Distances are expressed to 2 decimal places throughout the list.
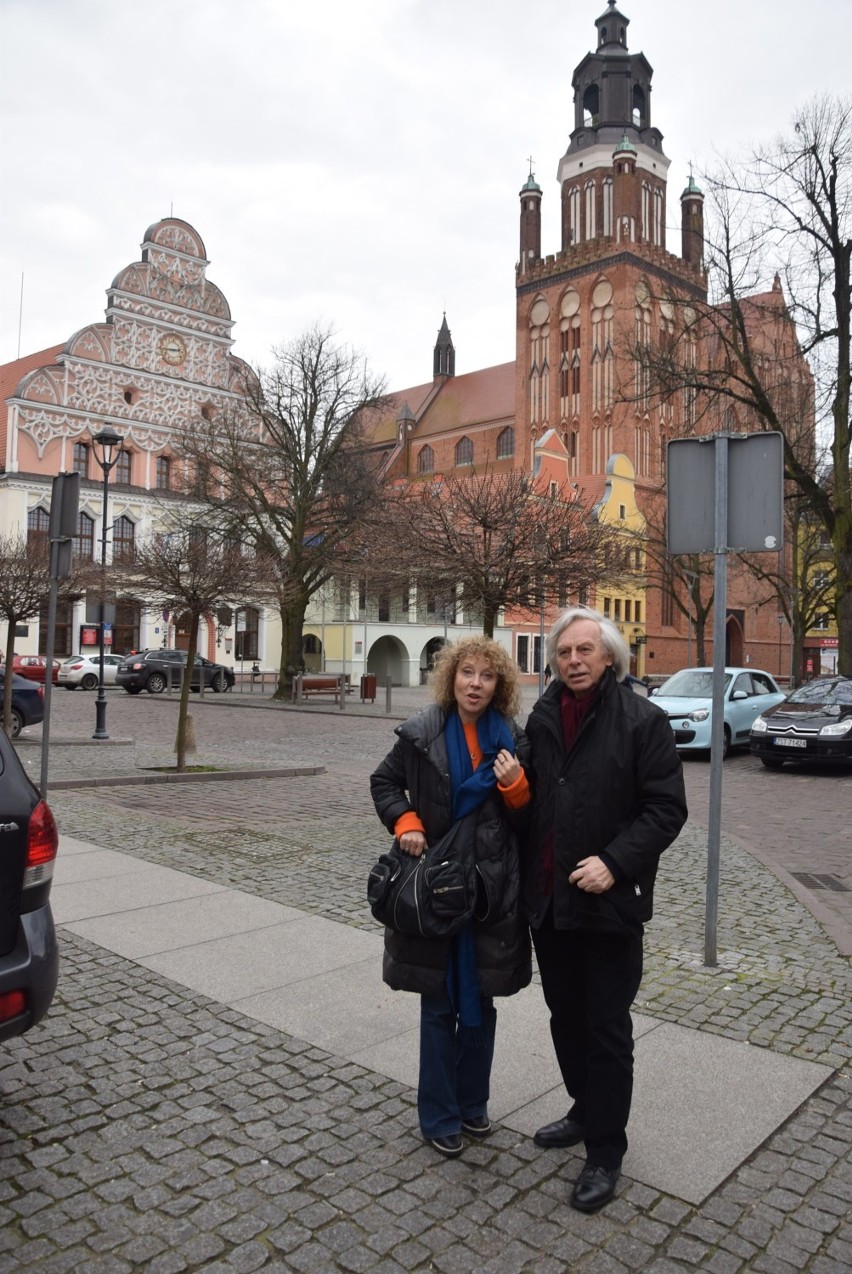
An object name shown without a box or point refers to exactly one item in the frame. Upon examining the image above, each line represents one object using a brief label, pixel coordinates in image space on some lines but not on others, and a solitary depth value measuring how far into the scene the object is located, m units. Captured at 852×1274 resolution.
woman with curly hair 3.11
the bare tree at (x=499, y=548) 19.70
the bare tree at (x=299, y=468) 31.52
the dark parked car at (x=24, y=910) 3.23
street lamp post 17.59
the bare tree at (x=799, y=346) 19.81
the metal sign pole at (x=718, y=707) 5.32
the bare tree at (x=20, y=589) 16.77
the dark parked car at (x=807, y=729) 14.81
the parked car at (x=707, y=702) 16.39
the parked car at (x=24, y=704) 17.38
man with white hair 2.99
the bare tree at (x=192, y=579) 13.48
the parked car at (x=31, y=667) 33.49
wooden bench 35.00
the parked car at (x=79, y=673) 36.06
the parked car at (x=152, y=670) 34.74
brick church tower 62.62
